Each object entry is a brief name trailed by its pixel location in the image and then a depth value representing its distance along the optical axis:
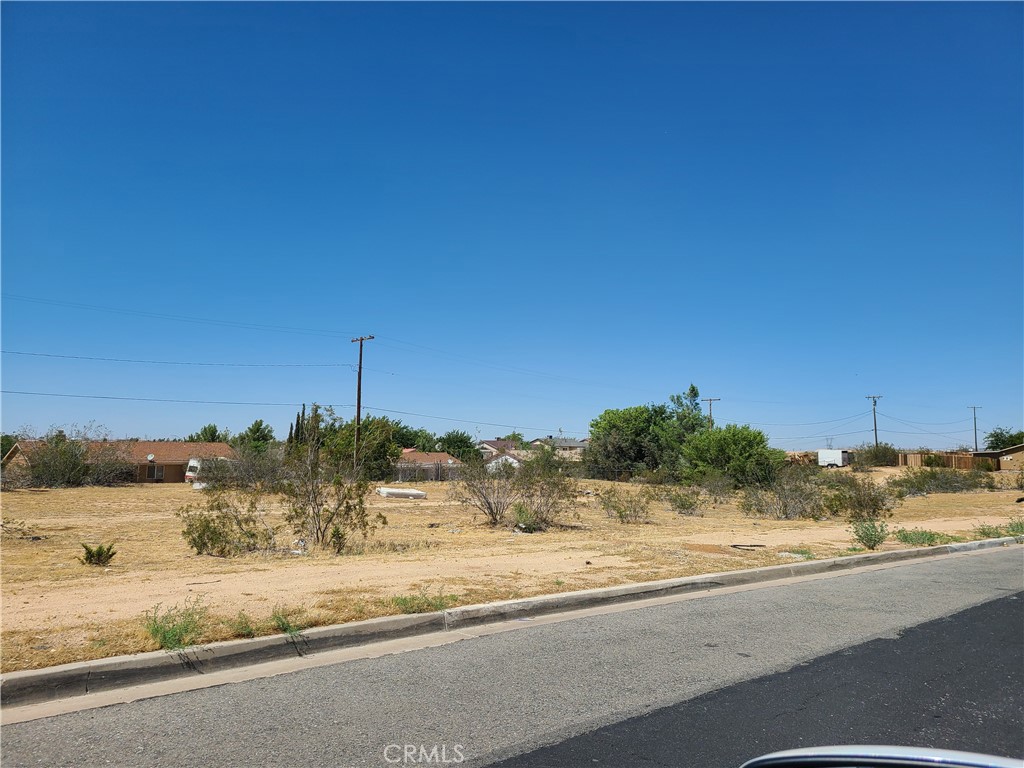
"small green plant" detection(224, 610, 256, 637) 6.52
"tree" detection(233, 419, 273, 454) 81.35
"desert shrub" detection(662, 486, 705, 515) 27.03
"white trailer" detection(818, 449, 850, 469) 87.31
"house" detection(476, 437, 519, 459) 129.18
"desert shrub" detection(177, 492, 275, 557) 13.18
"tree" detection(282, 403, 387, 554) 13.99
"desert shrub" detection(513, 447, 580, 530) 19.98
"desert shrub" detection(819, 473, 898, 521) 24.69
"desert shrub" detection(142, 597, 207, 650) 6.09
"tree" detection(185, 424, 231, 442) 94.88
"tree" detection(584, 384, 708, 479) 67.56
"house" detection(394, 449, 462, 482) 52.38
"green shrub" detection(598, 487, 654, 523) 23.28
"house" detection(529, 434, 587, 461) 131.18
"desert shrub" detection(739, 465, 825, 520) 25.66
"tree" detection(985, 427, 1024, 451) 92.44
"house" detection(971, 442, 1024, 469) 69.62
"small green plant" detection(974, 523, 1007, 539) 18.31
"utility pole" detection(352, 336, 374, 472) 48.16
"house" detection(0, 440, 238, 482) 41.84
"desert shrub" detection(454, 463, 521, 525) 20.27
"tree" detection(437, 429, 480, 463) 105.94
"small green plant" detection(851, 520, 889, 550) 15.20
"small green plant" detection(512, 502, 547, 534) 19.27
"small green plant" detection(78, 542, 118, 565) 11.38
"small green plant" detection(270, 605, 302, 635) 6.67
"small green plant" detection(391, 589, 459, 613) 7.68
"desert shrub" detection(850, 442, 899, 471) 74.94
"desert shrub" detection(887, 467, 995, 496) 39.47
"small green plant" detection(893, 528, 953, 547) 16.06
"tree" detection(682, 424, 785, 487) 39.44
